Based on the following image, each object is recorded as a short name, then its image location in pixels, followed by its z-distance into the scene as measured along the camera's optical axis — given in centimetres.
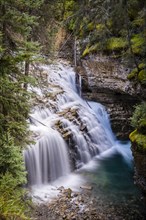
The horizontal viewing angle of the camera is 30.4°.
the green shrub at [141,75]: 1452
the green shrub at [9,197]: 441
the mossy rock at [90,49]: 1747
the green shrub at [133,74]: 1555
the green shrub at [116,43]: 1619
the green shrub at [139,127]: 1012
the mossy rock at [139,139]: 1002
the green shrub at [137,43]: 1495
